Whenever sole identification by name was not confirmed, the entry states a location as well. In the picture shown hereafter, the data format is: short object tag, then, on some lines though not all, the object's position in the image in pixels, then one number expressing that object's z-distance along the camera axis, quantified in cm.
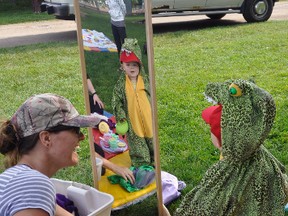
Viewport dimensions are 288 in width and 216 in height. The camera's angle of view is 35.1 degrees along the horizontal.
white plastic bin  252
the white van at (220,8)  949
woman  177
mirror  260
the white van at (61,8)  902
